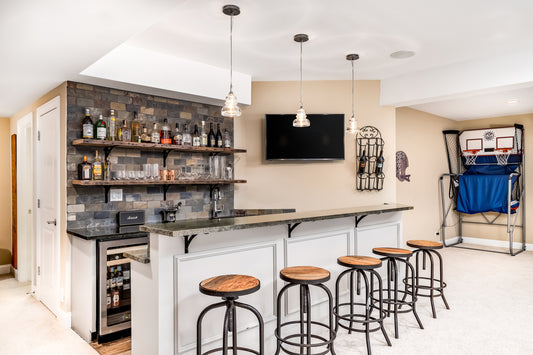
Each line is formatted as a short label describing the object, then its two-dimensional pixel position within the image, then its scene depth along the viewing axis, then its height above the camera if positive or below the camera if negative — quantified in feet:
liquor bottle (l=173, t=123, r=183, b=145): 13.21 +1.33
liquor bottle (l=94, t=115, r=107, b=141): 11.36 +1.44
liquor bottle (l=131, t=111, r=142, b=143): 12.34 +1.46
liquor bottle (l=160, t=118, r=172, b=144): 12.92 +1.41
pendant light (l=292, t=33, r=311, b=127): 11.09 +1.72
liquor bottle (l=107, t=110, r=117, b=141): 11.71 +1.54
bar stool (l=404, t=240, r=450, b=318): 11.64 -2.34
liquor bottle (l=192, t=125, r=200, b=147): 13.88 +1.31
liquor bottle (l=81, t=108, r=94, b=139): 11.17 +1.49
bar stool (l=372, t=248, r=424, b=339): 10.15 -2.67
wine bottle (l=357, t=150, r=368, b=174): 15.76 +0.42
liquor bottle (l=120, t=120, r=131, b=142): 11.96 +1.38
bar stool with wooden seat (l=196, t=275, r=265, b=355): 6.64 -2.12
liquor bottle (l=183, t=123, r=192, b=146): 13.67 +1.44
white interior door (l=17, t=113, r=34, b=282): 15.70 -1.42
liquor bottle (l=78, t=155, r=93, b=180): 11.15 +0.18
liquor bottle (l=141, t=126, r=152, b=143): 12.42 +1.32
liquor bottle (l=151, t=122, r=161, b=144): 12.72 +1.32
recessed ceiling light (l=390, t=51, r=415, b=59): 12.53 +4.10
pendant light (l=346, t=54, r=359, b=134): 12.57 +1.76
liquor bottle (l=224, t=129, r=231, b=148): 14.76 +1.44
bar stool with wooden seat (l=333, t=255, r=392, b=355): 9.07 -2.82
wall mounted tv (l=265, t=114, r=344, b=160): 15.57 +1.53
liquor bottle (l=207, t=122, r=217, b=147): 14.38 +1.43
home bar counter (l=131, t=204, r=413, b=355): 7.36 -2.08
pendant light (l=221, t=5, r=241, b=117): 9.03 +1.81
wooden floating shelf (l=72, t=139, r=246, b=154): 10.91 +0.96
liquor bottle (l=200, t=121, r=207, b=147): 14.14 +1.41
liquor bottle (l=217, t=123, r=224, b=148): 14.58 +1.39
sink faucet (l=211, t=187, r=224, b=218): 14.83 -1.09
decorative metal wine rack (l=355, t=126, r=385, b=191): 15.96 +0.86
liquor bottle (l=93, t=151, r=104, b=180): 11.42 +0.18
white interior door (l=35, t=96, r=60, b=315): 11.87 -0.90
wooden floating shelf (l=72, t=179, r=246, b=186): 10.99 -0.23
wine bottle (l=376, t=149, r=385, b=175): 15.72 +0.37
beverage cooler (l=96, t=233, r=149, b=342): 10.00 -3.08
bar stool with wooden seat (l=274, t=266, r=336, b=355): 7.79 -2.32
